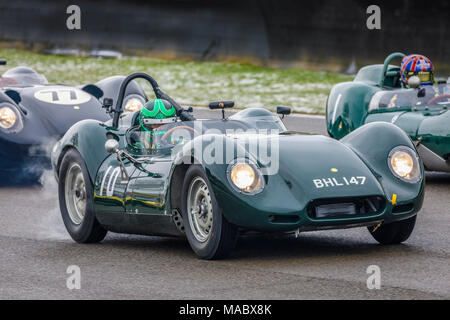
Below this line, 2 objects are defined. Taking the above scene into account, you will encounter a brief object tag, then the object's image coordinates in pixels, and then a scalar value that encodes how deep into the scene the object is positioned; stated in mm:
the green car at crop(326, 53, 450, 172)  21016
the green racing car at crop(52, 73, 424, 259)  12492
